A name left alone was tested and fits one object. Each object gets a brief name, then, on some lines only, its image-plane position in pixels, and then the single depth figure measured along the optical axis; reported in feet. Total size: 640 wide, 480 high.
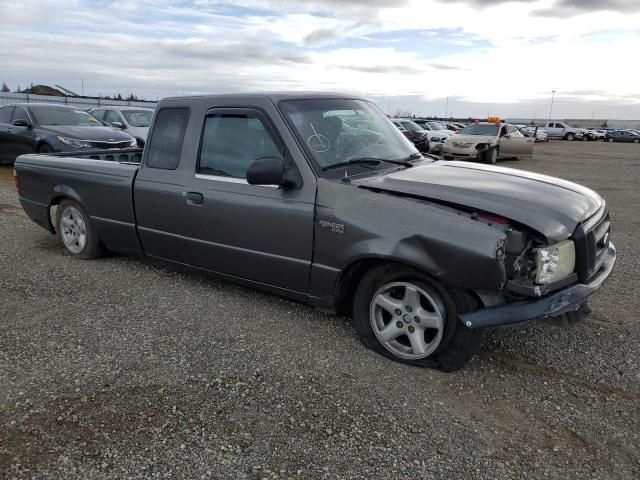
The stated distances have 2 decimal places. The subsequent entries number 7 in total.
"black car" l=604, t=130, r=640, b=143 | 159.53
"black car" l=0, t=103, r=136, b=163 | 36.11
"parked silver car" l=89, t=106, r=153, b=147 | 46.76
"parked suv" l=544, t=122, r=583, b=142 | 164.66
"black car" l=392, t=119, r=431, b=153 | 64.49
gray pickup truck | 10.18
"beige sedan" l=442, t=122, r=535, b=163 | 61.03
